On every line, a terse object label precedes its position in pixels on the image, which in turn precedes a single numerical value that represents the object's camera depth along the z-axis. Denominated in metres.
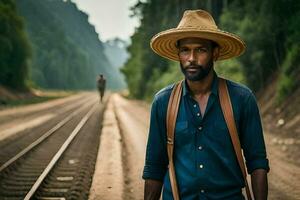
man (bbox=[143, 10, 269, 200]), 3.06
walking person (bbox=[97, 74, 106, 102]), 35.14
